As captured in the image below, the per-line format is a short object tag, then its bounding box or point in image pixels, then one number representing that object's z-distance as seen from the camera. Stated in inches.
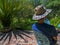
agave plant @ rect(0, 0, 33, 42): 64.9
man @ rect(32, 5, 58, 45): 40.7
